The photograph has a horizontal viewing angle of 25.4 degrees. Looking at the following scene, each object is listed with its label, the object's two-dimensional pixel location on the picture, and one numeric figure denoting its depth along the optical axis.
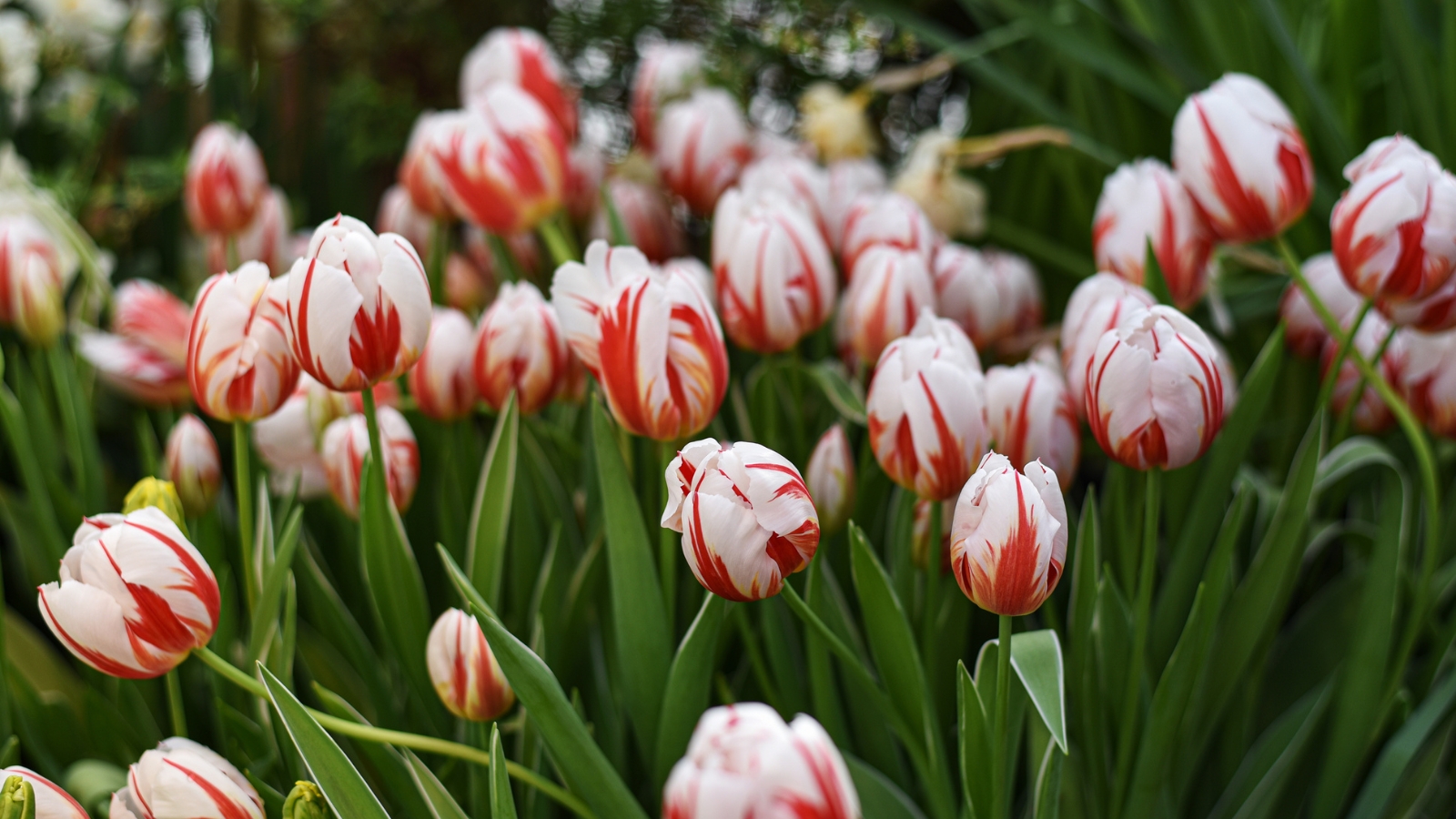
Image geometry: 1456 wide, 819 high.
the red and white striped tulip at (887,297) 1.29
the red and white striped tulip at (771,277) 1.28
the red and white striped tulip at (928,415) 1.18
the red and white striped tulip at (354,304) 1.16
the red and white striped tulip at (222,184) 1.50
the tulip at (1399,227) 1.22
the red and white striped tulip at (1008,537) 1.11
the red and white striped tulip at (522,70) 1.50
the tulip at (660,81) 1.62
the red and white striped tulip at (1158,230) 1.30
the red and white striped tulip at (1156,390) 1.17
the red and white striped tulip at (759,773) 1.00
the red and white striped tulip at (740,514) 1.11
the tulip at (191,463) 1.31
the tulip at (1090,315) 1.21
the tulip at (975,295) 1.40
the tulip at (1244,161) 1.26
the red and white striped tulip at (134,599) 1.14
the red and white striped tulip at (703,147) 1.50
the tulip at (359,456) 1.28
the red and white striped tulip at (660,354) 1.17
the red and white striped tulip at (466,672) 1.18
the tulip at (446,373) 1.30
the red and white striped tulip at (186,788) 1.14
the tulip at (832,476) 1.25
